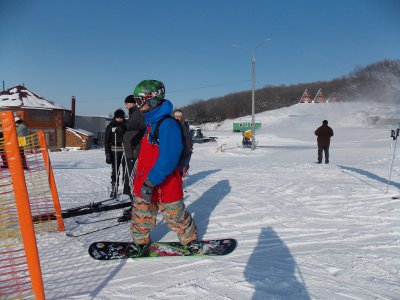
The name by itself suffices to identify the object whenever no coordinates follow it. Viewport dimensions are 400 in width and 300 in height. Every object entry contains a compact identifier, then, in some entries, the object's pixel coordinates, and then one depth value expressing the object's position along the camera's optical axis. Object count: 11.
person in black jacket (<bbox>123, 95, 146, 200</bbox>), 4.88
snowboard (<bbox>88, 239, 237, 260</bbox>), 3.34
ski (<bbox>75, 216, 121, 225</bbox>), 4.73
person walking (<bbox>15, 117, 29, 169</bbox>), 9.02
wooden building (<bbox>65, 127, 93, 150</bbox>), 35.75
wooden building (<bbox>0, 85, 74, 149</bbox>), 33.56
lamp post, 23.93
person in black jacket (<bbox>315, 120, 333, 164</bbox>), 12.49
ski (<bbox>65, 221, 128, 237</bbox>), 4.11
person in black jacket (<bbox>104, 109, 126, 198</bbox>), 5.96
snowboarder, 2.91
